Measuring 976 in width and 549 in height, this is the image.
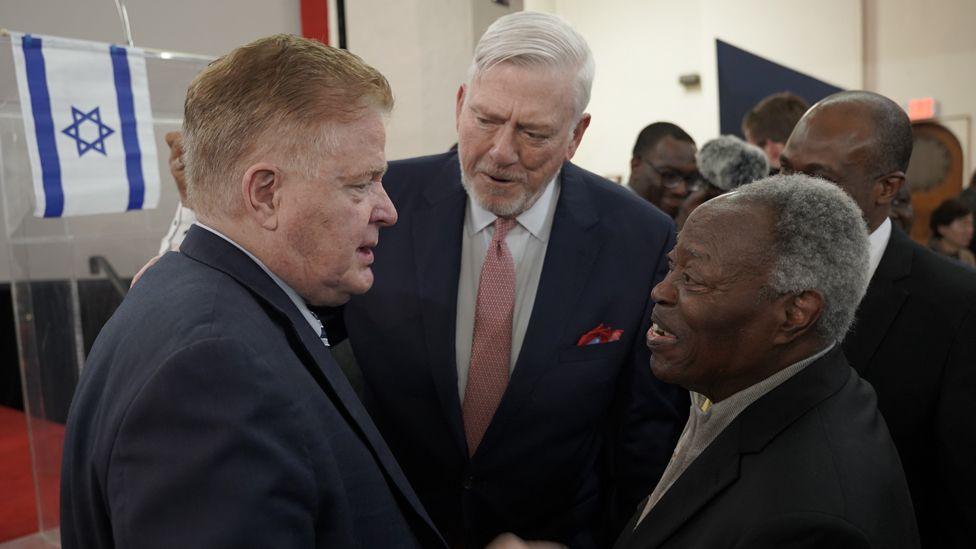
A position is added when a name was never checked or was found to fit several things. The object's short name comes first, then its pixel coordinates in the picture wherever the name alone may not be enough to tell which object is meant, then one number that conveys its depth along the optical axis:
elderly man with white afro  1.18
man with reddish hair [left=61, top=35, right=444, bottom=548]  0.89
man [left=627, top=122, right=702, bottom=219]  3.73
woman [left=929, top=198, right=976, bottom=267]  6.41
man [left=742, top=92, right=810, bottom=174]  3.96
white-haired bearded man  1.78
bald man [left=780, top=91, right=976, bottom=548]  1.77
